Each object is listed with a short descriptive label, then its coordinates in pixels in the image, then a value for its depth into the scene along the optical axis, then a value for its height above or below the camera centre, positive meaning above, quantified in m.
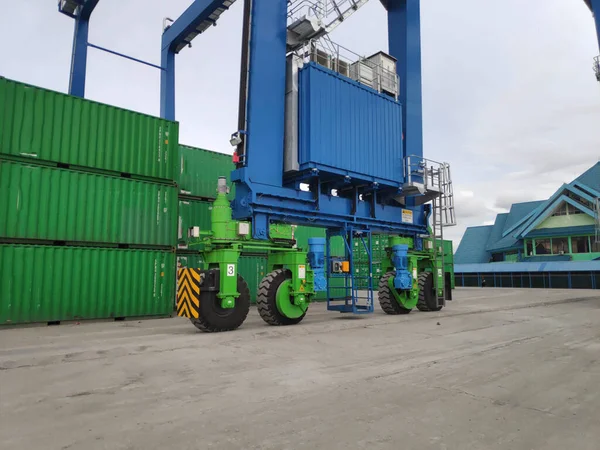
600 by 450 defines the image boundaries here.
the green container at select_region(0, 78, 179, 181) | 11.12 +3.98
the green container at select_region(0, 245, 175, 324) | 10.81 -0.47
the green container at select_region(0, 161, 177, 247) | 10.97 +1.75
